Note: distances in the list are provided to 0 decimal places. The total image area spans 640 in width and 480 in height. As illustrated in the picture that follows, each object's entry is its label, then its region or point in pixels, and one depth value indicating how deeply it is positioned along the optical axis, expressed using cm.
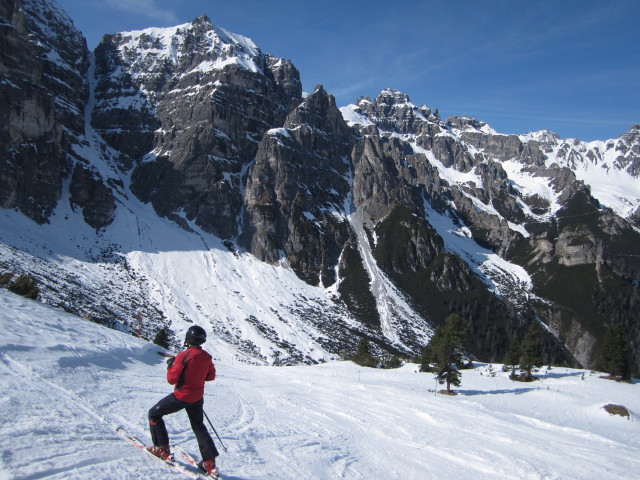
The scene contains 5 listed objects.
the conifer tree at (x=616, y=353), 4897
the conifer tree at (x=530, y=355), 4541
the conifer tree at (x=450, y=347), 3609
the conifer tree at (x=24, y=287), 2882
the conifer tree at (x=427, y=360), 4497
